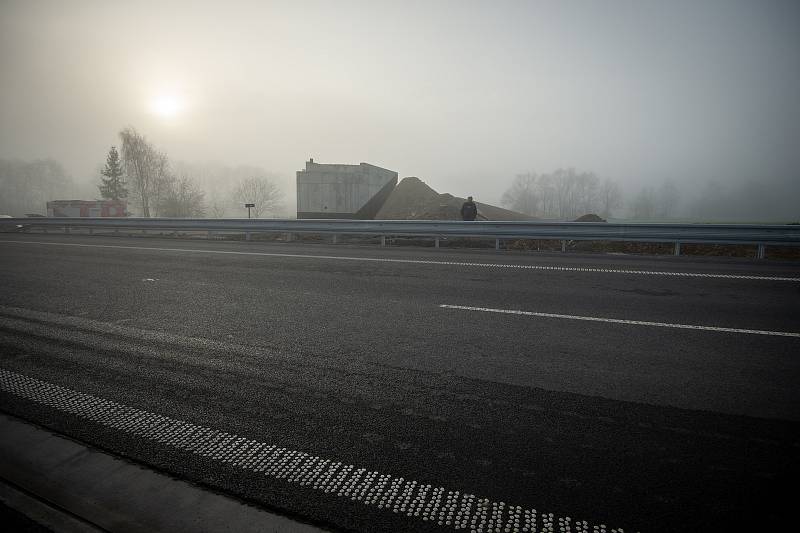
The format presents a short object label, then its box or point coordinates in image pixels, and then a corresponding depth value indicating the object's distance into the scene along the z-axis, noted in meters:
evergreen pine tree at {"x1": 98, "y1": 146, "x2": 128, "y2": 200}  67.56
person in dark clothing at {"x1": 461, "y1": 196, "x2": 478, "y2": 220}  15.89
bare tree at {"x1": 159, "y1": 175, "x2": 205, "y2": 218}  53.25
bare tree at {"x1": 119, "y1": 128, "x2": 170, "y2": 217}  56.00
